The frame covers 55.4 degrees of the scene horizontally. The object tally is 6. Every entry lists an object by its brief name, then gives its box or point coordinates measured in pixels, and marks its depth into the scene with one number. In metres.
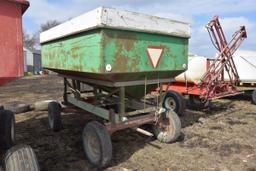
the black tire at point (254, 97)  8.37
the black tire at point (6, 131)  3.79
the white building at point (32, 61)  41.42
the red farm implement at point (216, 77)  6.74
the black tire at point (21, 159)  2.47
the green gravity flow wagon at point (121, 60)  3.37
